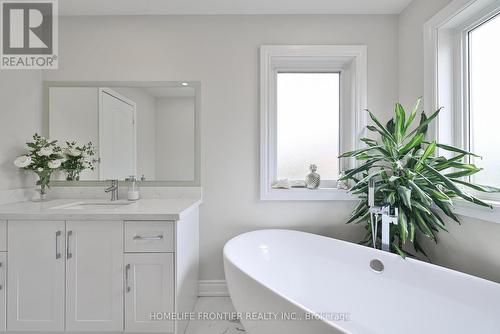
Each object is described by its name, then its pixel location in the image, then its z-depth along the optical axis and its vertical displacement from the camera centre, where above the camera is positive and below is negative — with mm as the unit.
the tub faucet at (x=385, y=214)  1505 -277
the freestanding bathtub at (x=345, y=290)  1125 -664
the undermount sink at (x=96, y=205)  1839 -279
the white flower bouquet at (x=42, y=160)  1925 +59
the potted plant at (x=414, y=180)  1425 -73
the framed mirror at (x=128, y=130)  2115 +313
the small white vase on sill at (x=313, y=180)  2182 -108
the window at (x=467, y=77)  1461 +567
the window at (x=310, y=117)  2230 +451
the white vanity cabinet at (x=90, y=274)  1478 -618
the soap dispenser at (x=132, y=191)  2025 -186
